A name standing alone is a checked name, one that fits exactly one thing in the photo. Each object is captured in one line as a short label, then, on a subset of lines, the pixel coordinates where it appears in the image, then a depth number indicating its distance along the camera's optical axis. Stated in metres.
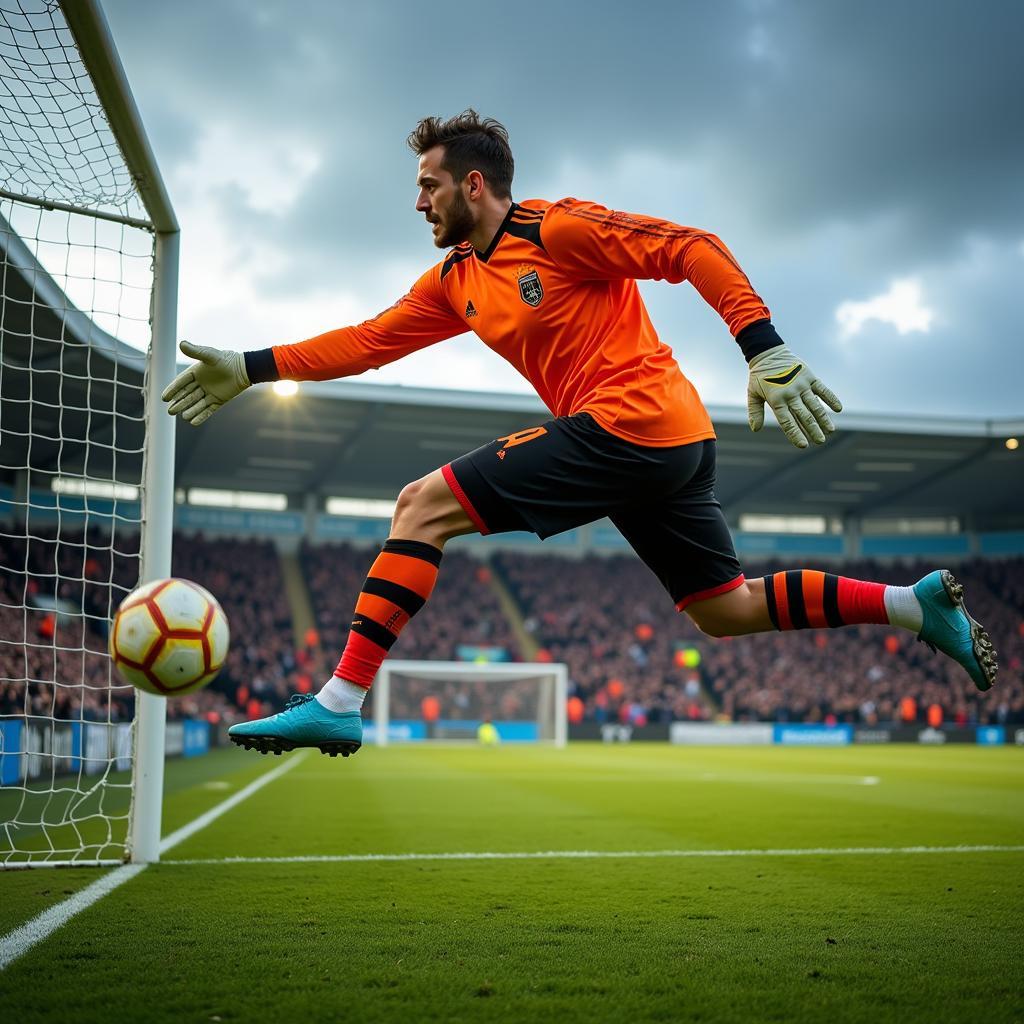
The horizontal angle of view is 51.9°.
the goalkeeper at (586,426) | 3.46
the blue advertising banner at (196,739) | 18.77
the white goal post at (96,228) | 4.72
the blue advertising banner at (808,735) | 30.45
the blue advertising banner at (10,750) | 9.07
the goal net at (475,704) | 27.30
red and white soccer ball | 3.46
